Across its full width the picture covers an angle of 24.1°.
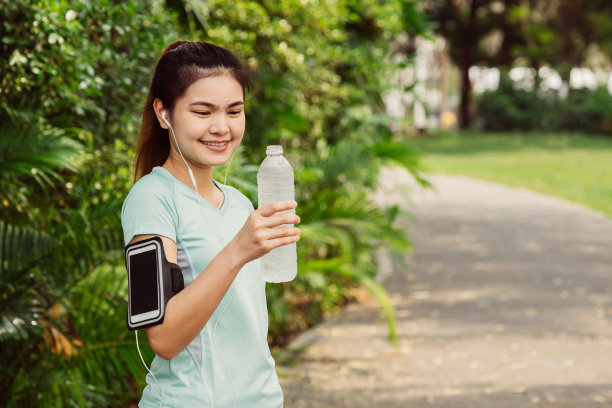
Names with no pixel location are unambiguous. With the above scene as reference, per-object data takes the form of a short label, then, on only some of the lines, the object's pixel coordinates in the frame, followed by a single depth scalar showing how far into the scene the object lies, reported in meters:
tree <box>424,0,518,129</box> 36.12
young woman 2.41
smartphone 2.36
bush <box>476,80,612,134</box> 30.95
